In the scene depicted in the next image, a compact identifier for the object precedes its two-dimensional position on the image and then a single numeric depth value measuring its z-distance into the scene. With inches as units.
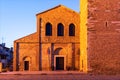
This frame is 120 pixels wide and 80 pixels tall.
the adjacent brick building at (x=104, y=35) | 646.1
